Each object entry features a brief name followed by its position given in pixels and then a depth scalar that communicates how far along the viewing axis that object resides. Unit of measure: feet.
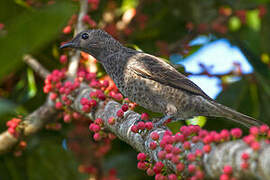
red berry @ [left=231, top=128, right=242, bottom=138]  12.96
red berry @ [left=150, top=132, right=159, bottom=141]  16.76
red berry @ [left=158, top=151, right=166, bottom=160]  14.96
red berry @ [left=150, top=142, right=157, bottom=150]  16.61
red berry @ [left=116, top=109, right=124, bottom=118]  20.36
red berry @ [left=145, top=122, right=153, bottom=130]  18.79
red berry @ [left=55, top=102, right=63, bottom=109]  24.77
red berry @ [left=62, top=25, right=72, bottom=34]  30.12
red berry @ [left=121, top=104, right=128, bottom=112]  20.90
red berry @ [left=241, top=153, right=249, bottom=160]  11.09
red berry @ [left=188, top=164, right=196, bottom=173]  12.70
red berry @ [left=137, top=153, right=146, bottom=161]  17.17
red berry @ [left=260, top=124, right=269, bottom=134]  12.18
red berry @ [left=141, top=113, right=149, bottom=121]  20.85
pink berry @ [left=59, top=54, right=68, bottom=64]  28.55
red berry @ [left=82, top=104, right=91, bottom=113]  22.32
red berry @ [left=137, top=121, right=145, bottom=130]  18.71
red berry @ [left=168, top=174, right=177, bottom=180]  14.53
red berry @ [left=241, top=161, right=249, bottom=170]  11.04
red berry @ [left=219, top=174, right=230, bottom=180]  11.22
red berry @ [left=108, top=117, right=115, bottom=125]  20.46
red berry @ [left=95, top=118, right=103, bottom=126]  20.91
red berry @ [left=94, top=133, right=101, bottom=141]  20.88
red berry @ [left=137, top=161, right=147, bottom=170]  17.19
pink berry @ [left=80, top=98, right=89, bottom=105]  22.46
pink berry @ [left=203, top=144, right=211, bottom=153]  12.83
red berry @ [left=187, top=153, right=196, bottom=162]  13.00
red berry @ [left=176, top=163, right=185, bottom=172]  13.65
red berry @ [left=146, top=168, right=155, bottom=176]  16.67
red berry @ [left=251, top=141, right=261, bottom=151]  11.09
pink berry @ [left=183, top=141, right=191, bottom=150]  13.94
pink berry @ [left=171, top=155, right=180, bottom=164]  13.94
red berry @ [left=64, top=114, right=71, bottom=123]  24.88
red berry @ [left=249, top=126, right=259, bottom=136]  11.87
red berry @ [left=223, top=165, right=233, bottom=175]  11.36
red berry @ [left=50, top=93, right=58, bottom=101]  25.46
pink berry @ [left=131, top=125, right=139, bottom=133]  18.67
